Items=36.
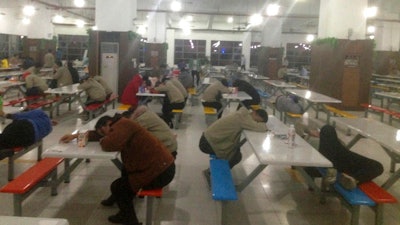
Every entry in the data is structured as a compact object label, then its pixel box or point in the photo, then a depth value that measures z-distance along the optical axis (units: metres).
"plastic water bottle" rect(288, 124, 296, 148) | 4.37
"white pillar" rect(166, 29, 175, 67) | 27.97
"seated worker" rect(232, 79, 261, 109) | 9.84
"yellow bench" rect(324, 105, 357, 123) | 9.40
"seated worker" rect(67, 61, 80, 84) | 11.78
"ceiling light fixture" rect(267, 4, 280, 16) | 12.50
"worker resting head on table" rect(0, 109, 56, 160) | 5.06
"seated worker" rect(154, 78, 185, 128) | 9.10
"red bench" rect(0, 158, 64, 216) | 3.70
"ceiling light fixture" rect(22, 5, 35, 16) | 15.57
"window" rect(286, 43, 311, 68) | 29.41
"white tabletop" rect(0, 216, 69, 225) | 1.89
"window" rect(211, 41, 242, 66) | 28.92
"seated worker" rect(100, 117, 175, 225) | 3.78
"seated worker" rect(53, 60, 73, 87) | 11.55
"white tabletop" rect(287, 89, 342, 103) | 9.23
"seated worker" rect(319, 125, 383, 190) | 4.20
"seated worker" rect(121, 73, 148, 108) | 9.45
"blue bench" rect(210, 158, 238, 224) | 3.74
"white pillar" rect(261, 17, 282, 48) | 23.86
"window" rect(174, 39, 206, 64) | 28.81
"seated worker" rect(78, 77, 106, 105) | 9.44
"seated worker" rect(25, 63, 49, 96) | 10.09
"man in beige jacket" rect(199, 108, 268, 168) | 5.02
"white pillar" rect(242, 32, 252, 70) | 28.45
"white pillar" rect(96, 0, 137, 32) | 12.97
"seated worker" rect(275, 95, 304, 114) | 8.64
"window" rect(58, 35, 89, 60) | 28.45
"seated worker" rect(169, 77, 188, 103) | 10.22
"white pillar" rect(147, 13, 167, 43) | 23.27
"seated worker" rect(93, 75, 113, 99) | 10.08
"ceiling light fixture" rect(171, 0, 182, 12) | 13.21
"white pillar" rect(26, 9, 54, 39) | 21.33
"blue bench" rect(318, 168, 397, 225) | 3.82
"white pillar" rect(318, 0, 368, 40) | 12.83
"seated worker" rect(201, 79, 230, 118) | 9.71
